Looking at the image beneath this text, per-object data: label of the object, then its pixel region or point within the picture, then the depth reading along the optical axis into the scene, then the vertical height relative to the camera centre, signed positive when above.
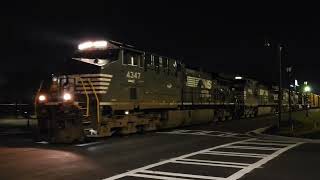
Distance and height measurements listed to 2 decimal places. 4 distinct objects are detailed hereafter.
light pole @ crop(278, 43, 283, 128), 23.57 +2.16
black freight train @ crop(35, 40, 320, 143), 14.52 +0.55
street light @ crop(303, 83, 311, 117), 41.50 +2.15
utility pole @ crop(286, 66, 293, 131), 27.24 +2.65
